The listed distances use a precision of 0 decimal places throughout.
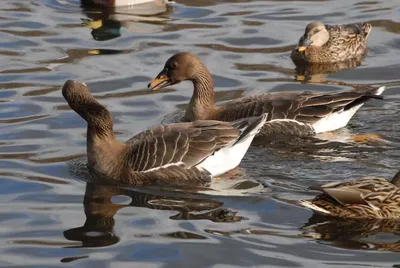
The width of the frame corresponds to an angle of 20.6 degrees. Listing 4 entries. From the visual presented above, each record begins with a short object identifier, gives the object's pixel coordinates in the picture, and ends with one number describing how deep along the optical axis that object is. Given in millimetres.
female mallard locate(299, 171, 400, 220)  10227
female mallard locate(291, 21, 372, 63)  16734
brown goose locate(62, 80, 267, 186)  11523
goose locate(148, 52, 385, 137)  13305
